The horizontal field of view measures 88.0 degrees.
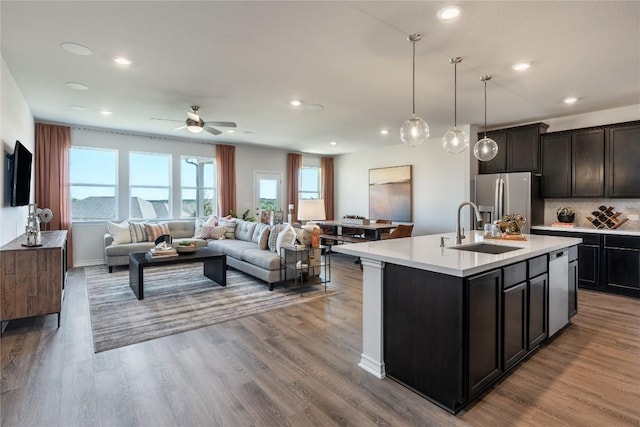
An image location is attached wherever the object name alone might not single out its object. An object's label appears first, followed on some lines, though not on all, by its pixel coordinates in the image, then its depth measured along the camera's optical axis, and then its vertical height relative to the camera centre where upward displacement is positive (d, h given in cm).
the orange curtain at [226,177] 771 +80
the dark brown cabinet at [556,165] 507 +73
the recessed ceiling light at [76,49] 291 +147
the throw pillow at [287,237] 480 -37
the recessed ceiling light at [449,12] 234 +144
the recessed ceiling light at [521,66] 331 +148
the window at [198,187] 745 +57
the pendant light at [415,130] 304 +75
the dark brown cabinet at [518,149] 533 +104
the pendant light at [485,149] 388 +73
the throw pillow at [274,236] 508 -38
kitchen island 196 -69
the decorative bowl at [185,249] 480 -55
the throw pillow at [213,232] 669 -42
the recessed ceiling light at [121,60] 317 +147
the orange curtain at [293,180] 884 +84
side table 465 -73
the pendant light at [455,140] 354 +76
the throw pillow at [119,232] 602 -38
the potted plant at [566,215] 516 -6
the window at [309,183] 933 +82
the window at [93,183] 629 +55
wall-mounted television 365 +43
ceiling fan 452 +123
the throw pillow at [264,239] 526 -44
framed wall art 758 +43
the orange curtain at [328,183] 955 +82
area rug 323 -112
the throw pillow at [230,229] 673 -36
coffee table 423 -71
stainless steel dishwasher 289 -72
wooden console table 311 -67
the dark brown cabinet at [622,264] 427 -70
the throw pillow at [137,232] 616 -39
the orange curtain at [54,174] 574 +66
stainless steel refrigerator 514 +24
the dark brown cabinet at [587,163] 478 +71
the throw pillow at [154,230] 633 -36
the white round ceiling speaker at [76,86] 389 +150
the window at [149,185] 683 +56
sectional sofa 469 -63
